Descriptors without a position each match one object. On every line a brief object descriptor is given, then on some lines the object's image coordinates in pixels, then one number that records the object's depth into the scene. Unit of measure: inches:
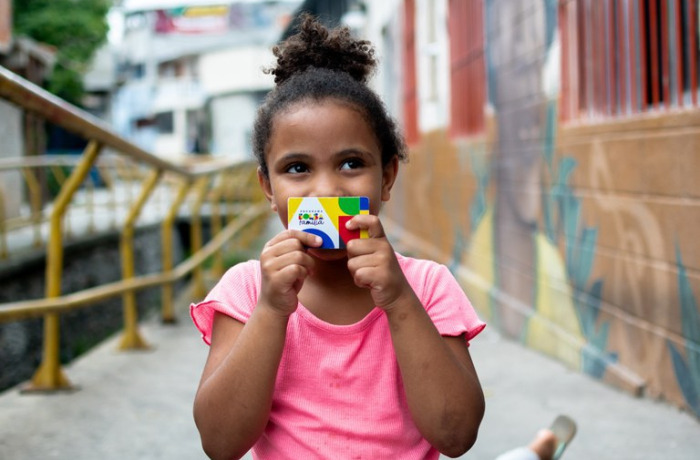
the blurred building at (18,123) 456.1
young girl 58.6
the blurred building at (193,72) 1529.3
